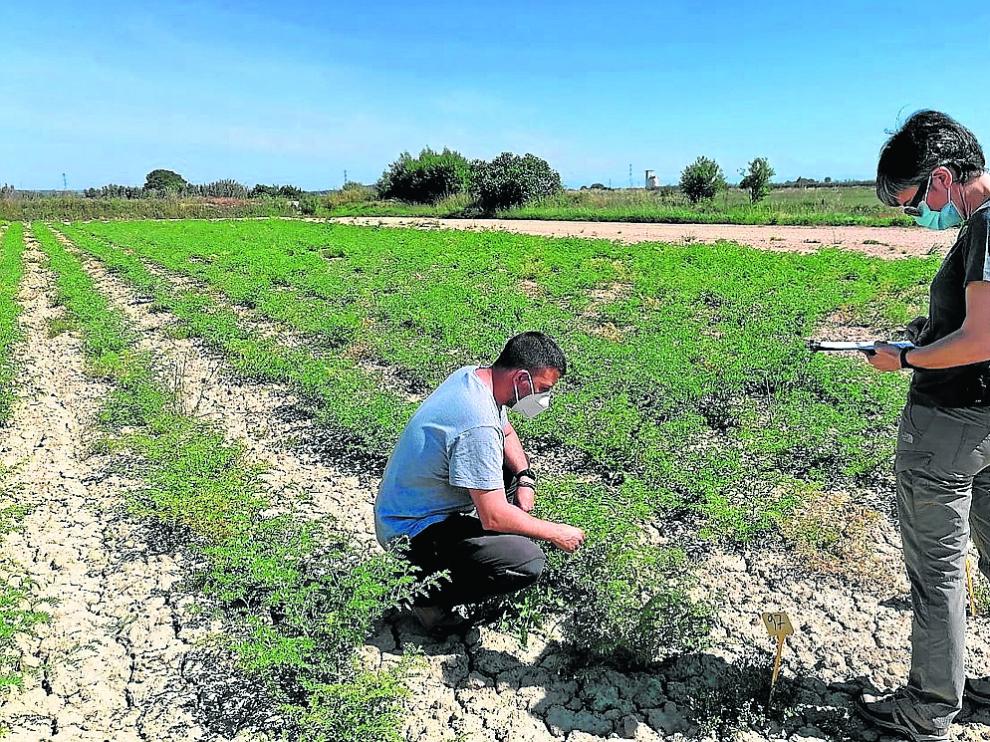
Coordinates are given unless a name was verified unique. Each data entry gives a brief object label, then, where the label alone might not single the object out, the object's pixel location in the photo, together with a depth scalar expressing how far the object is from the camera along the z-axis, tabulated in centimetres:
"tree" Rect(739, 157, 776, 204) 3428
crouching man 305
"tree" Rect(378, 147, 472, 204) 4716
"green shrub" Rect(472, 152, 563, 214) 3806
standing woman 234
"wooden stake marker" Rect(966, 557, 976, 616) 315
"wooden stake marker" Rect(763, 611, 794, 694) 274
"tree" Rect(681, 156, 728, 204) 3569
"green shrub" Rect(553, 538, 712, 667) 308
